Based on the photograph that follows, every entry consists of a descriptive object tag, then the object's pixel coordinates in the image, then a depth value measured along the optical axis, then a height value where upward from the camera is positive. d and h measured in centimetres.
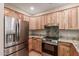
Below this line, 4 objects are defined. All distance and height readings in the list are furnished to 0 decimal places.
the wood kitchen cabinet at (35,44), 166 -55
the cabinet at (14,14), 113 +41
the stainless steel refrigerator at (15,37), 86 -16
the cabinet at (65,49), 109 -48
